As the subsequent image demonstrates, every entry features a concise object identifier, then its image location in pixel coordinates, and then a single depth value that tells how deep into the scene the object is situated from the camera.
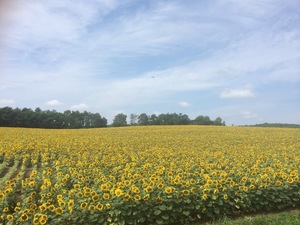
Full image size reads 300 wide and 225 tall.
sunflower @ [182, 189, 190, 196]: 6.54
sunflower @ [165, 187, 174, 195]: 6.32
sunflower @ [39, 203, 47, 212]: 5.68
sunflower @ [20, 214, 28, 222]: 5.53
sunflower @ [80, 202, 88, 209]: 5.69
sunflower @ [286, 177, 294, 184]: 7.95
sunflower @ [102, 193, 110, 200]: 6.01
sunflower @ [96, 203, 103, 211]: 5.67
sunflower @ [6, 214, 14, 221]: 5.68
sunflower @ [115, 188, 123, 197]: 5.94
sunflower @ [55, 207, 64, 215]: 5.60
